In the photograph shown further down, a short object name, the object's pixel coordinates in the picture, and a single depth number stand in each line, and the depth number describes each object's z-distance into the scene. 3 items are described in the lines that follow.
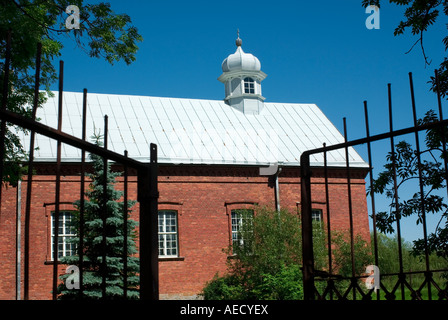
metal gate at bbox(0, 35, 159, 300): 3.21
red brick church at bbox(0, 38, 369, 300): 18.80
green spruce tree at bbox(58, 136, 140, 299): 14.31
